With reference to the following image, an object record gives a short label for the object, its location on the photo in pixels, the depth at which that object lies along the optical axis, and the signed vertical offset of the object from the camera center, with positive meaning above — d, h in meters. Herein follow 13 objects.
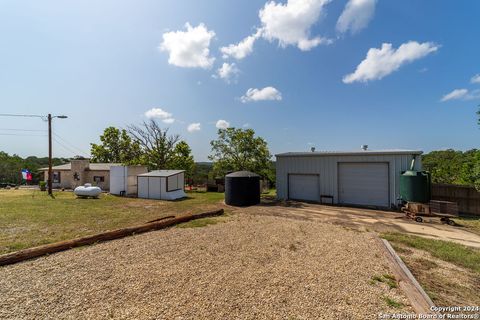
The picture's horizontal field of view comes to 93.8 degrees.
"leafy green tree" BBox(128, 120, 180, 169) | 26.89 +1.61
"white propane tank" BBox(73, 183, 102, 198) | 17.05 -2.07
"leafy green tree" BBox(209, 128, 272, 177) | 22.81 +1.15
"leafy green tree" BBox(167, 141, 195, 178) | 27.08 +0.64
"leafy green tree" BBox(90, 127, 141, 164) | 38.25 +2.91
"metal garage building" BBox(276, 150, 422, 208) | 12.68 -0.78
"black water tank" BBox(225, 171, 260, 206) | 14.21 -1.64
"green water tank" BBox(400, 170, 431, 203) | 10.80 -1.12
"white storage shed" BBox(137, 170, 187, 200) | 17.20 -1.65
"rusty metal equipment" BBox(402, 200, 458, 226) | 9.47 -2.11
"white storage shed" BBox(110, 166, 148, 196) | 19.95 -1.46
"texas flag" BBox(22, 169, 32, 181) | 22.52 -0.93
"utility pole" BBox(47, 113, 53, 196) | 19.19 +1.63
